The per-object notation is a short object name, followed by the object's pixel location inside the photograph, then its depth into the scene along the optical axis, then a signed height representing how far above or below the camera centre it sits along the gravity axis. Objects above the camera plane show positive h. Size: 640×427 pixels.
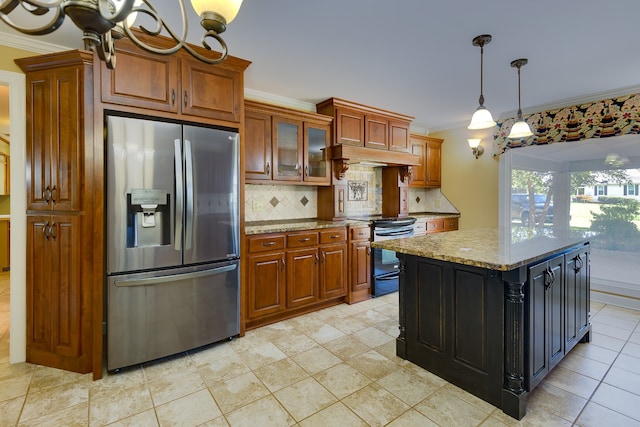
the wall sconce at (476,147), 4.61 +0.89
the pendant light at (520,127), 2.67 +0.68
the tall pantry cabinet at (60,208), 2.24 +0.01
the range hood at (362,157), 3.77 +0.63
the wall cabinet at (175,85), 2.24 +0.94
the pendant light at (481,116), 2.37 +0.68
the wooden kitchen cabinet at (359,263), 3.75 -0.66
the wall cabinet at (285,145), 3.26 +0.69
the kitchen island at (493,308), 1.84 -0.65
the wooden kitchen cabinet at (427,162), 4.98 +0.75
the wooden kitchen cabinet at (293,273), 3.02 -0.66
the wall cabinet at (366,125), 3.84 +1.06
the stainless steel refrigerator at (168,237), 2.24 -0.22
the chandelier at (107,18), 0.87 +0.55
